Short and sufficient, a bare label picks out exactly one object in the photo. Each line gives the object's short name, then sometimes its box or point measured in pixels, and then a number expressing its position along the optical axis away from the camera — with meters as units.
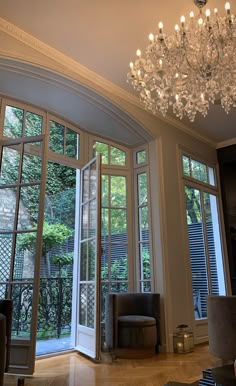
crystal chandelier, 2.54
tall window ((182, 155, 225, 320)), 4.65
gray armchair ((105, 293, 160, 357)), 3.50
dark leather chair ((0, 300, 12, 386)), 2.53
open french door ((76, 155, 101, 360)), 3.41
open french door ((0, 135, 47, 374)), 2.84
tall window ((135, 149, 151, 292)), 4.29
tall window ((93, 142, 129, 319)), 4.29
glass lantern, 3.74
